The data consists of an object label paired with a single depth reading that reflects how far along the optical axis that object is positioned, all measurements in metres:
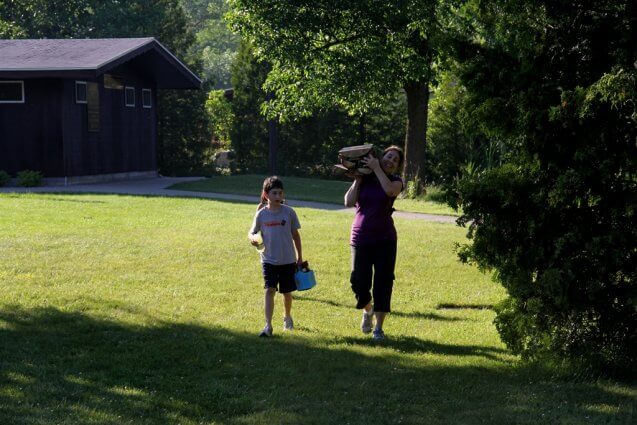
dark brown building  44.20
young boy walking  14.56
